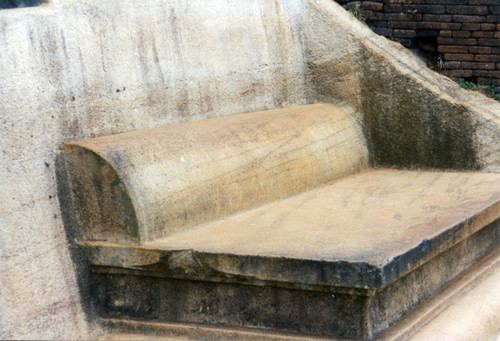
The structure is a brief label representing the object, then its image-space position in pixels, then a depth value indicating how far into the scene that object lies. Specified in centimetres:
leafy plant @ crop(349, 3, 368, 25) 471
